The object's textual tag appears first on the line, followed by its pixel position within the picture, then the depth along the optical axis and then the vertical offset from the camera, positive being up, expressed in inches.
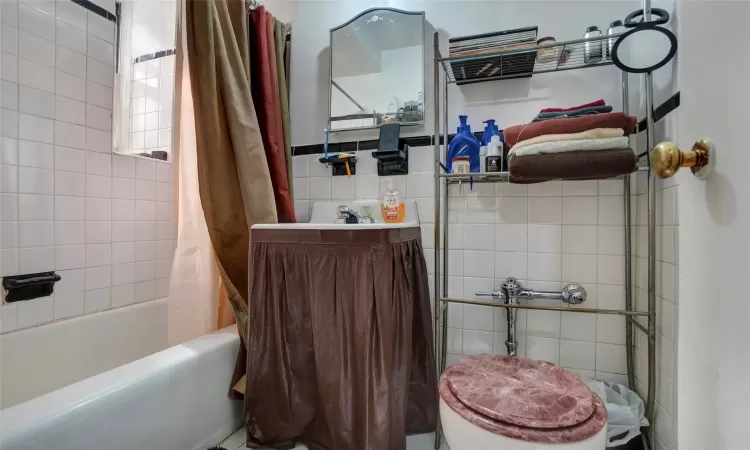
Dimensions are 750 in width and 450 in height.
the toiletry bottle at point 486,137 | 47.8 +13.9
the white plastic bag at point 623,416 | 39.1 -23.7
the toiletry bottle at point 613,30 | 41.8 +26.6
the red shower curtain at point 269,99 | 55.9 +22.7
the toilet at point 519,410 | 27.4 -17.2
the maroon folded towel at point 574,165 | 35.7 +7.4
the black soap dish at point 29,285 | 45.6 -9.2
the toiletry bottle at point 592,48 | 44.0 +25.7
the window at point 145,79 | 60.3 +29.9
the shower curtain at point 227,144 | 44.3 +12.1
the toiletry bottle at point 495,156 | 46.5 +10.6
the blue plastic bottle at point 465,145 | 50.0 +13.1
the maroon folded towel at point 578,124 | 36.8 +12.5
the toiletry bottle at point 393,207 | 55.3 +3.5
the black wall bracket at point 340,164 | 59.7 +12.3
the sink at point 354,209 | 57.1 +3.3
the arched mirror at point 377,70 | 57.5 +29.8
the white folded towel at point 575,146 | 35.9 +9.6
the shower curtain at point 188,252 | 46.6 -4.0
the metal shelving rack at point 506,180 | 39.8 +5.4
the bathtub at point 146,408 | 25.9 -17.8
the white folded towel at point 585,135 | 36.7 +11.0
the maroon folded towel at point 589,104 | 40.4 +16.0
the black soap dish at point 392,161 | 55.5 +11.9
